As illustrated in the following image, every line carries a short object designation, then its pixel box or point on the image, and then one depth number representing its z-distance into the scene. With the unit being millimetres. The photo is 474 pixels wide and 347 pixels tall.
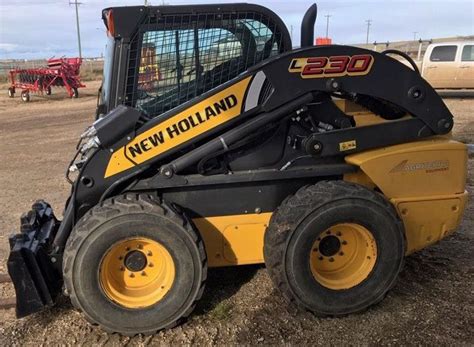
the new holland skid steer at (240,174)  3471
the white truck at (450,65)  16547
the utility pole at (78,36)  53703
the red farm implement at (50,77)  22203
